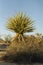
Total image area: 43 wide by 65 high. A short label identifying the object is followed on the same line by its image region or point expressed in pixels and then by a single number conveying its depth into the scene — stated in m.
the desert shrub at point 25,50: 5.60
